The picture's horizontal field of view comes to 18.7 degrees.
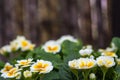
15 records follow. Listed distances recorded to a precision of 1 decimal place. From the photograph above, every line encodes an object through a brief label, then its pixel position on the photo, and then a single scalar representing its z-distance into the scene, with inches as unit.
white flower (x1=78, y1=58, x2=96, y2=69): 21.0
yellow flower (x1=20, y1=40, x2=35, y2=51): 31.5
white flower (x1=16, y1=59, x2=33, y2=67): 22.3
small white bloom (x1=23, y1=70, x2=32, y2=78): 21.4
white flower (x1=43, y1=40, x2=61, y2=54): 28.4
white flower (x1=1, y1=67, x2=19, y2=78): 21.6
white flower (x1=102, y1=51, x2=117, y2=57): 25.4
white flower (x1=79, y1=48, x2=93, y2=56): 23.3
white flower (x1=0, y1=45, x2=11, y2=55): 32.2
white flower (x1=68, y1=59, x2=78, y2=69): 21.2
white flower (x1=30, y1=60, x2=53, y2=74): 21.2
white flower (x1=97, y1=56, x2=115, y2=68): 21.4
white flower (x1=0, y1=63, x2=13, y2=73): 23.3
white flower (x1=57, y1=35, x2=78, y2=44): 34.3
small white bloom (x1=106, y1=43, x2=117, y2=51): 30.0
